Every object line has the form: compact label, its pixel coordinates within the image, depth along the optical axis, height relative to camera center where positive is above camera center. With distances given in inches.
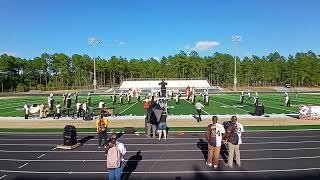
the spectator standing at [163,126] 412.2 -75.7
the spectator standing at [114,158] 226.5 -72.9
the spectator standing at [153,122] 412.2 -68.8
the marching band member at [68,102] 751.4 -54.7
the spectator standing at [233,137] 290.2 -68.0
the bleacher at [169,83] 2241.5 +22.2
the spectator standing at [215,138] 288.8 -67.6
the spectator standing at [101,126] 370.1 -66.5
